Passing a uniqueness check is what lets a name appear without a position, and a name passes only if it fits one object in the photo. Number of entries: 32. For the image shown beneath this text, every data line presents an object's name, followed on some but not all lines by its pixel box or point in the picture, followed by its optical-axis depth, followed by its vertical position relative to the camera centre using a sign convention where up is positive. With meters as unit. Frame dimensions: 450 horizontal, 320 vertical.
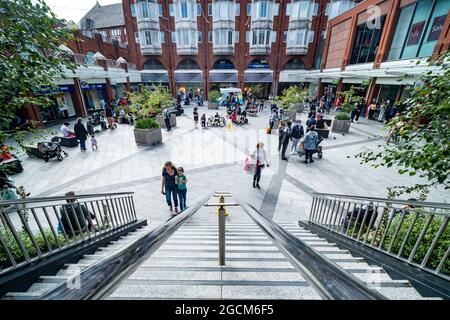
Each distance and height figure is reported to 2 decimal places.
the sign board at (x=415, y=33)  14.95 +3.78
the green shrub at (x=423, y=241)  2.51 -2.08
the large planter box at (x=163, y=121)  16.34 -2.84
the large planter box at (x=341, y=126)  14.10 -2.73
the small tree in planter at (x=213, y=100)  24.80 -1.82
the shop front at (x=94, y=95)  21.26 -1.22
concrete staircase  1.79 -1.92
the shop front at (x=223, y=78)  32.88 +1.03
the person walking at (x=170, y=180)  5.64 -2.57
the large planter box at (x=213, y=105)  24.91 -2.42
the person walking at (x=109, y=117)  15.29 -2.44
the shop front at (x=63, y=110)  17.64 -2.28
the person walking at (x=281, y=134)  9.99 -2.36
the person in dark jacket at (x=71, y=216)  3.16 -2.26
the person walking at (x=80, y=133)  10.82 -2.54
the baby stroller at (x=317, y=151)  9.85 -3.08
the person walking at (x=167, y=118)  15.12 -2.40
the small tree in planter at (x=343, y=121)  13.96 -2.42
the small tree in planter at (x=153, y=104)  13.56 -1.38
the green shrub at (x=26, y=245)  2.57 -2.23
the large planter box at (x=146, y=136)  11.79 -2.89
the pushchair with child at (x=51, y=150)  9.78 -3.08
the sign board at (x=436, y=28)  13.46 +3.75
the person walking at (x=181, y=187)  5.66 -2.77
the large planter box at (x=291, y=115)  18.08 -2.56
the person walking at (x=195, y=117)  16.75 -2.62
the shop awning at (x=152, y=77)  33.03 +1.11
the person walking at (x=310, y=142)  9.16 -2.47
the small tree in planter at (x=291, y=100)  18.02 -1.35
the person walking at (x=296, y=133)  10.12 -2.32
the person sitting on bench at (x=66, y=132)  11.71 -2.70
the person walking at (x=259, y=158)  7.05 -2.45
